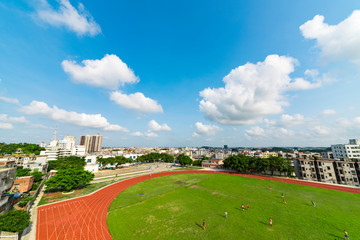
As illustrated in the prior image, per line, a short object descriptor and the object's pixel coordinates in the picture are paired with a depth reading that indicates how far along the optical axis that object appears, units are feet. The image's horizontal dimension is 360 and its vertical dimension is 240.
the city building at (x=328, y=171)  126.52
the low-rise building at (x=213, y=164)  227.20
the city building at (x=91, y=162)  187.62
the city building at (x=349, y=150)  205.98
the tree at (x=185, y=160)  251.74
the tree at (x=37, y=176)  127.29
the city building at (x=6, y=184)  64.39
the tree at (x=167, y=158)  314.35
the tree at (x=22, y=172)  122.19
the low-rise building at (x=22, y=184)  101.83
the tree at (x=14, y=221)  46.91
